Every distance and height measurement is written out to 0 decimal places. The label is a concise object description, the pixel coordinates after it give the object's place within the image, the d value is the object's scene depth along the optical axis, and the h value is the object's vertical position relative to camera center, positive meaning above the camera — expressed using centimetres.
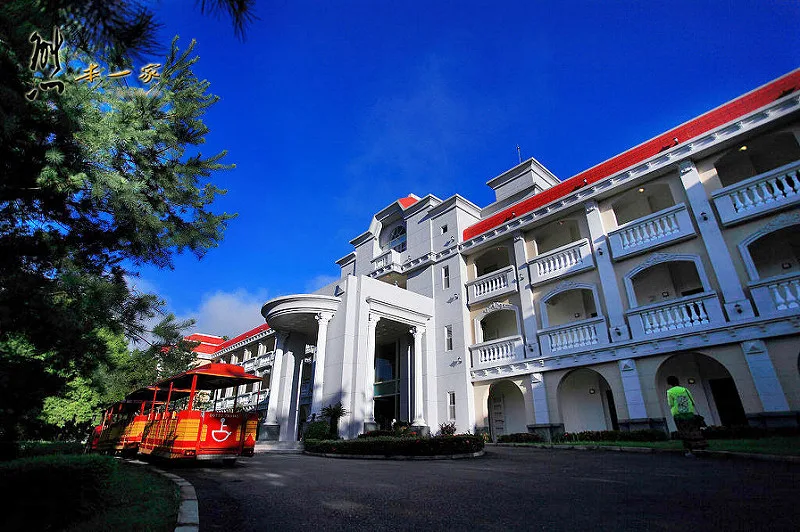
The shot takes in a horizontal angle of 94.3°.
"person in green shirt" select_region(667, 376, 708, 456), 859 +7
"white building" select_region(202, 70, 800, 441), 1233 +506
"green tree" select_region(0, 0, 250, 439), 545 +353
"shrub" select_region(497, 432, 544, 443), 1575 -62
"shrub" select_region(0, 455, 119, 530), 344 -60
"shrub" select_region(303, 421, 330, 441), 1573 -29
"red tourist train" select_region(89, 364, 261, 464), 923 -8
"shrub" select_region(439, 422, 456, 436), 1684 -30
